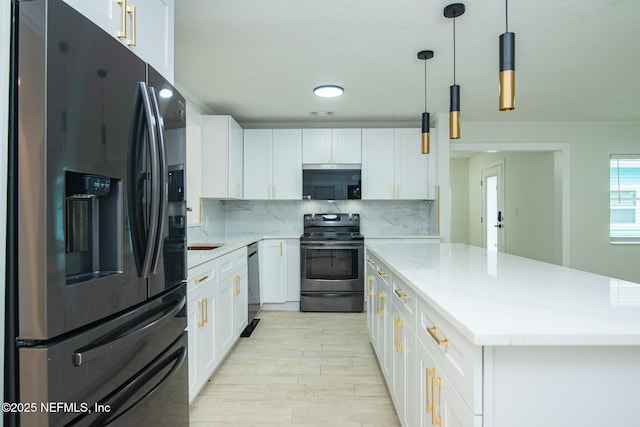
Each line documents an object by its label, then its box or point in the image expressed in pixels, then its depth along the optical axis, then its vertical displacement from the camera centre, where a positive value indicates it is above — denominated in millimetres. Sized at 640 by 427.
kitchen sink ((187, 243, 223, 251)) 3243 -357
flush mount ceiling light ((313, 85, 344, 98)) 3186 +1097
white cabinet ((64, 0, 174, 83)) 1087 +669
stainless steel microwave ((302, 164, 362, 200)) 4273 +329
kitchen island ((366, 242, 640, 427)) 873 -386
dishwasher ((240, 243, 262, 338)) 3451 -840
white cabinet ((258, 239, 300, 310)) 4160 -752
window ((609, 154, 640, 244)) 4617 +134
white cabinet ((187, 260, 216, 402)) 1948 -697
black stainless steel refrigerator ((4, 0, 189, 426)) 814 -49
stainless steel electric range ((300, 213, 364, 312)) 4031 -758
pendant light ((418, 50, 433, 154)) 2500 +609
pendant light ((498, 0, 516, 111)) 1341 +543
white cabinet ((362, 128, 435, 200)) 4305 +540
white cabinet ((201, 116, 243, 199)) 3777 +572
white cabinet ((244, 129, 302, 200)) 4348 +551
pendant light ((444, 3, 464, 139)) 1918 +604
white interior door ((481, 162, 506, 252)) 6195 +6
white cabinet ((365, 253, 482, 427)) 928 -556
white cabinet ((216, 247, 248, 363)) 2500 -739
